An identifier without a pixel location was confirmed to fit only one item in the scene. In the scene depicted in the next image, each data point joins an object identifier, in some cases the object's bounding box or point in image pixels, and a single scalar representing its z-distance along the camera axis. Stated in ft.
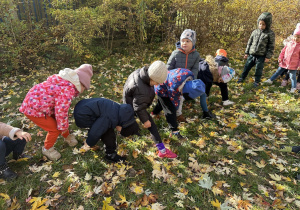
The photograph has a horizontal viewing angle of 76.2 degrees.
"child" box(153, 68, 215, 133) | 9.95
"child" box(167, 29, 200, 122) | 12.45
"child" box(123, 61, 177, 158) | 8.94
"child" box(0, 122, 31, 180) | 8.07
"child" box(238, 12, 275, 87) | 15.75
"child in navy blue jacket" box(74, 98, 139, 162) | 8.50
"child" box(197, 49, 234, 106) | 13.17
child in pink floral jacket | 8.52
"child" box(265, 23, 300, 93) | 15.76
